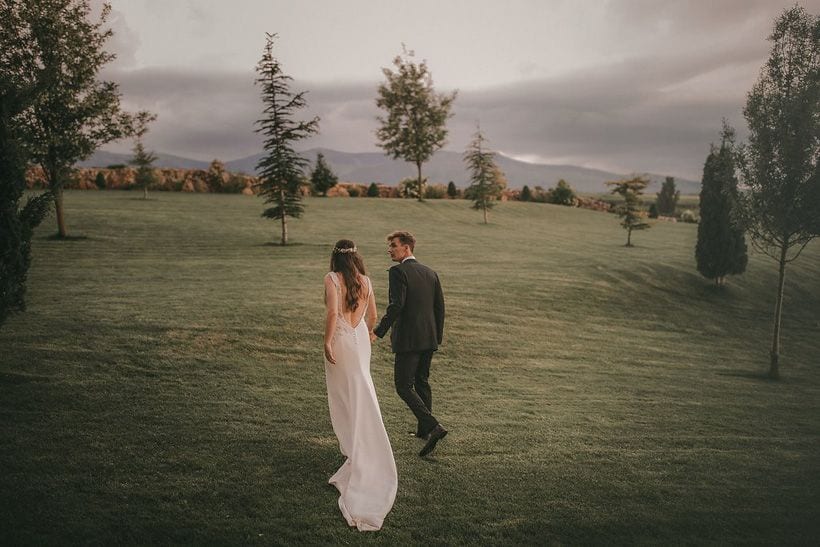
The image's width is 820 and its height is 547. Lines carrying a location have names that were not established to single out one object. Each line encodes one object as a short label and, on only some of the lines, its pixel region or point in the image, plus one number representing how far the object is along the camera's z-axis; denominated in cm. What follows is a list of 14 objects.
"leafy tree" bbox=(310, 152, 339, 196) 5450
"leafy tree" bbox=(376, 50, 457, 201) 5838
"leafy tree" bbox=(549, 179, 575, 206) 6812
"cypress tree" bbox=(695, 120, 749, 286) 2780
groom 765
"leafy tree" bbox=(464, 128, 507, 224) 4659
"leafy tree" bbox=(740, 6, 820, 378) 1498
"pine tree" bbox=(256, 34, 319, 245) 2862
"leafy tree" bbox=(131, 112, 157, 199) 4229
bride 642
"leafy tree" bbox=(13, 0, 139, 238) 2303
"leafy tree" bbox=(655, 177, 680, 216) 9238
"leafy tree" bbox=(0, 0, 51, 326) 870
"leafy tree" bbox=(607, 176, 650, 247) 3875
